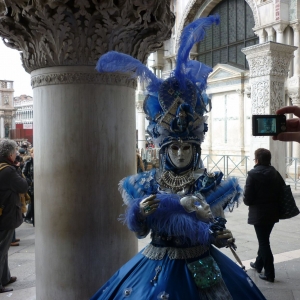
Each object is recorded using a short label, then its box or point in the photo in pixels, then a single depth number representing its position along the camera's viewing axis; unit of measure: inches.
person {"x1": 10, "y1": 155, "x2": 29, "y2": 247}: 251.9
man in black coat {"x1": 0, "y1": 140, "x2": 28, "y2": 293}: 170.2
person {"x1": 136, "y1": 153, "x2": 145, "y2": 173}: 361.5
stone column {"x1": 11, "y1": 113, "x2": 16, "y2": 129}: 1697.1
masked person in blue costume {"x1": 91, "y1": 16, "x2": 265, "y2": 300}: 94.7
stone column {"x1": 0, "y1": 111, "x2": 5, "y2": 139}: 1598.7
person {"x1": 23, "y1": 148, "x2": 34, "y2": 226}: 299.7
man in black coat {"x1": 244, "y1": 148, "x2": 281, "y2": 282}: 177.6
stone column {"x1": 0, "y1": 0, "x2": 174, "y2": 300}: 128.8
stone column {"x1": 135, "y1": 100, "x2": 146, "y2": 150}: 915.8
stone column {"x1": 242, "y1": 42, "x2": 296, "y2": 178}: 402.0
